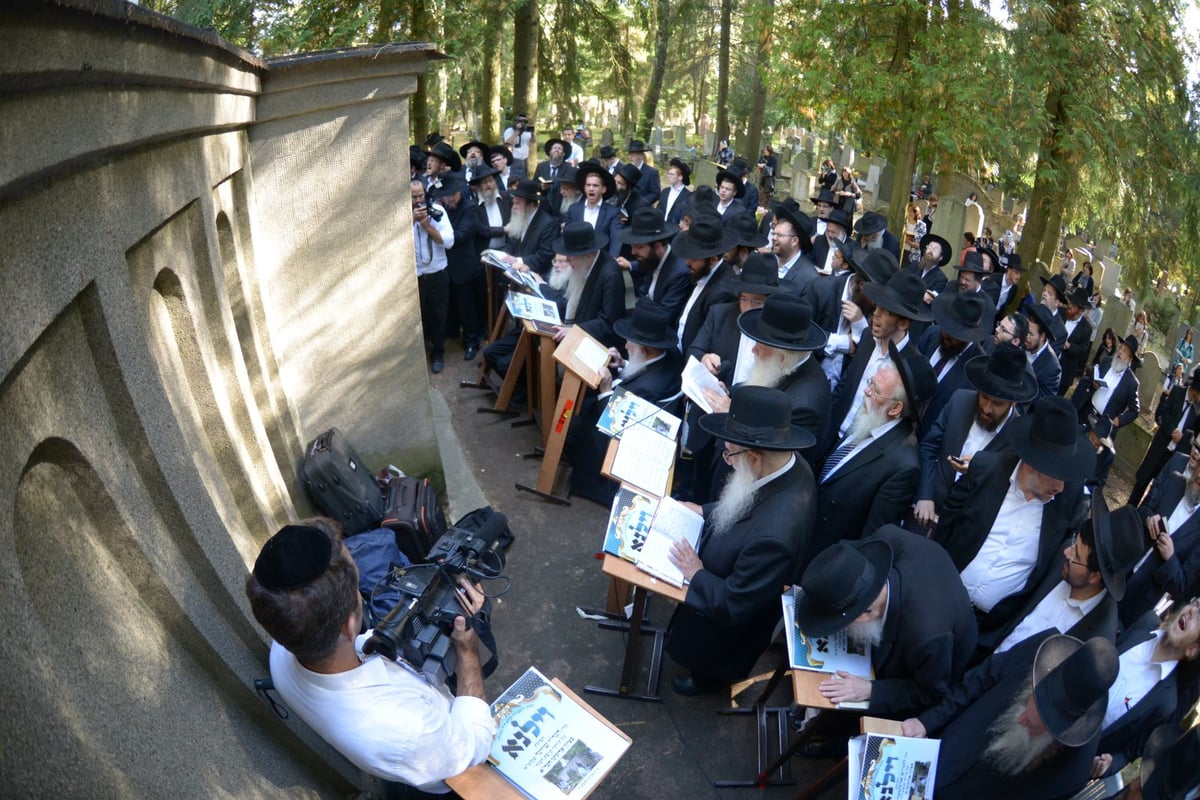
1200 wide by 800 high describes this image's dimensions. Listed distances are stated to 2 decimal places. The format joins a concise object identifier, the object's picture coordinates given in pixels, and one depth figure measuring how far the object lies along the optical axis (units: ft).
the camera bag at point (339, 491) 17.21
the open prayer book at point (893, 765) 10.89
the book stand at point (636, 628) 14.28
